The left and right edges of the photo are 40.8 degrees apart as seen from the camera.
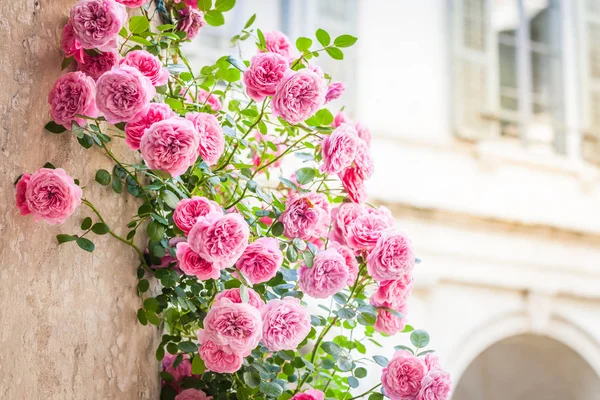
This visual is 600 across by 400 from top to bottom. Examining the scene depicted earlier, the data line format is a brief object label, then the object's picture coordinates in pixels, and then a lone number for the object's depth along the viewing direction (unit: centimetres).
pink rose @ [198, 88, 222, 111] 192
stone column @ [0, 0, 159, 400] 137
